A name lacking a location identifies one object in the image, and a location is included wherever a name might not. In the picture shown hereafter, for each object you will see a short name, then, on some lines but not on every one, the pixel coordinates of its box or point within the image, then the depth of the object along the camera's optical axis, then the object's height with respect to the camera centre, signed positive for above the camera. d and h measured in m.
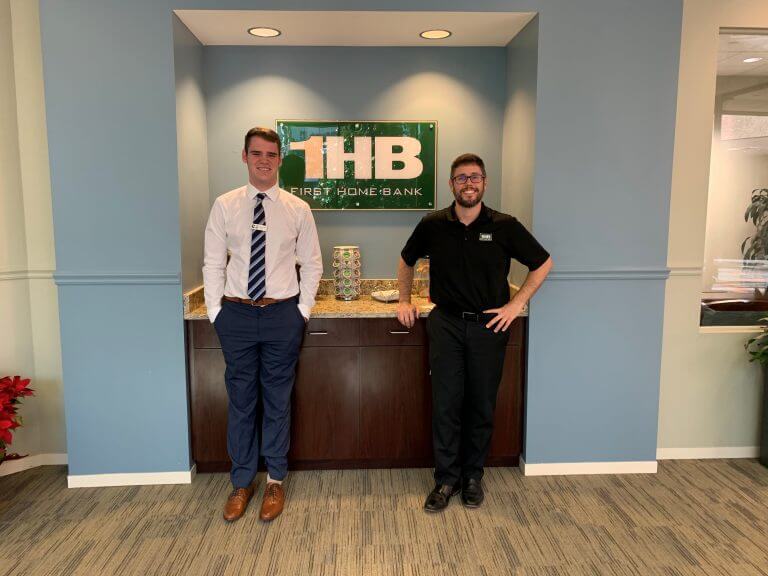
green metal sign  3.44 +0.33
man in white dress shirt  2.70 -0.39
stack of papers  3.45 -0.34
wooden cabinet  3.06 -0.96
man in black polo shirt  2.71 -0.44
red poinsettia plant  2.75 -0.90
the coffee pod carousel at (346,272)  3.31 -0.30
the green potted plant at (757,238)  3.35 -0.11
